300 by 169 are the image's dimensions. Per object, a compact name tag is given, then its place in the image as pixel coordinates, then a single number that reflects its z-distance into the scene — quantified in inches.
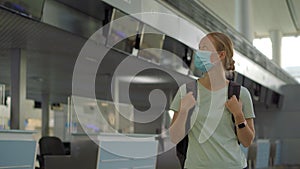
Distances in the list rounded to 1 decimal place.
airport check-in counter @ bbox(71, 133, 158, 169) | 177.5
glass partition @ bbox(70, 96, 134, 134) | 294.0
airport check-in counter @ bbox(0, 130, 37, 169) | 135.9
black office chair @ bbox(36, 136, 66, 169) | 270.8
